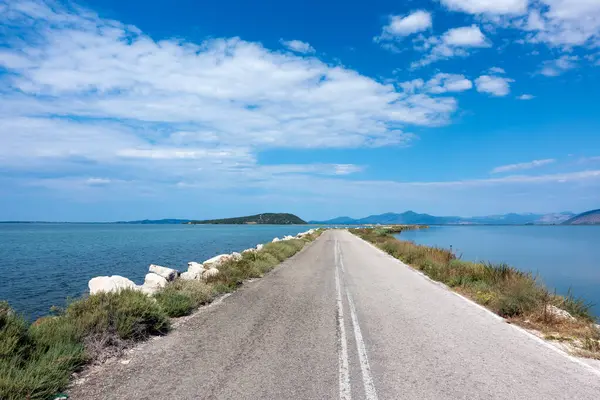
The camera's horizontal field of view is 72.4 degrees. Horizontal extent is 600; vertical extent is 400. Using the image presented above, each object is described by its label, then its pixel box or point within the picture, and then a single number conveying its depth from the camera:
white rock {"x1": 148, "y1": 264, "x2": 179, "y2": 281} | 18.30
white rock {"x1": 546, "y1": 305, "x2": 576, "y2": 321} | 9.80
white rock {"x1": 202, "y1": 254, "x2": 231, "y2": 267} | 19.79
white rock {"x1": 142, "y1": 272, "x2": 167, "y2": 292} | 14.13
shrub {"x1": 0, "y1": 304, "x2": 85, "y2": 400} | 4.99
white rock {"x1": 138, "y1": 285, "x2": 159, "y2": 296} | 10.72
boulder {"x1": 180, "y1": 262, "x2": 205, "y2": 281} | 16.86
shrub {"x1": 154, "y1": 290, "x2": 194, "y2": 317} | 9.99
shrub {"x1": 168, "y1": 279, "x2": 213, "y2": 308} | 11.45
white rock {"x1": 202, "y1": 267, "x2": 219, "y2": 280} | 15.52
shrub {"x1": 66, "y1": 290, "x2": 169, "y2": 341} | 7.46
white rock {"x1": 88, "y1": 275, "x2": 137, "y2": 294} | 12.52
